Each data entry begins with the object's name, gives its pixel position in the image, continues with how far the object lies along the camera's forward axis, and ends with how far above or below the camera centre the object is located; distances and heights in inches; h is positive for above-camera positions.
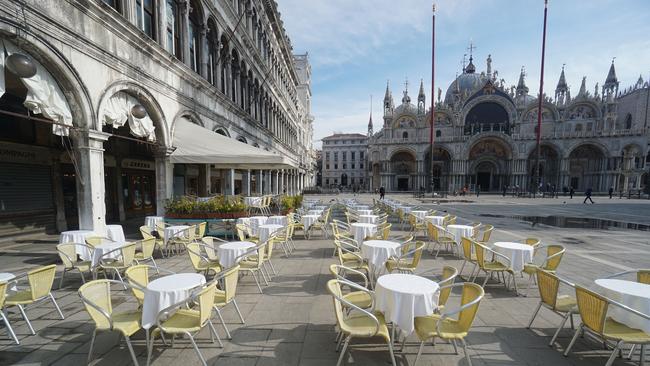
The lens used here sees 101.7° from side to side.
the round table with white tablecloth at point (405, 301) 116.4 -57.3
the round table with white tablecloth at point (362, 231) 270.1 -59.3
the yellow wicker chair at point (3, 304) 123.8 -66.0
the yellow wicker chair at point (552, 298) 133.4 -65.4
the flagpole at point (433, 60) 928.8 +405.6
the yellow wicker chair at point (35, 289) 138.8 -65.1
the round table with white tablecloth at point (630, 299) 114.2 -56.1
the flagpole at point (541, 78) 1018.7 +412.5
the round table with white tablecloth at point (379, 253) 195.8 -59.1
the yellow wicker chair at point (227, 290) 131.8 -62.3
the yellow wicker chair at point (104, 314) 110.7 -64.5
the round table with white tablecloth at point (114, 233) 259.6 -61.7
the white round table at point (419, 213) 407.3 -60.9
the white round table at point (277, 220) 325.7 -59.6
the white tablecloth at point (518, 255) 196.4 -59.3
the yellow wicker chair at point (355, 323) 111.8 -68.3
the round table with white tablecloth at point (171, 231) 271.6 -61.9
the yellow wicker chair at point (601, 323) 107.9 -63.4
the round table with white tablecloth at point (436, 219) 346.9 -59.8
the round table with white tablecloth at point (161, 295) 118.3 -57.0
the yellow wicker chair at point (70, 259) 197.2 -67.8
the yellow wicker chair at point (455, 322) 109.6 -67.3
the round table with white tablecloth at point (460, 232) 280.1 -60.7
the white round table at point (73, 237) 232.7 -59.7
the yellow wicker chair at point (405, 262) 186.5 -66.8
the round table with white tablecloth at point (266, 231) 272.4 -60.7
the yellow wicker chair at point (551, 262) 189.9 -63.2
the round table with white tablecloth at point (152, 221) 320.3 -61.5
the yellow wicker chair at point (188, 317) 113.1 -69.0
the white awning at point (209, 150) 345.4 +31.8
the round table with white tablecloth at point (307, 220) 349.1 -63.5
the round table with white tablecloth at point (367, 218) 353.5 -60.7
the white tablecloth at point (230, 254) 195.3 -61.2
